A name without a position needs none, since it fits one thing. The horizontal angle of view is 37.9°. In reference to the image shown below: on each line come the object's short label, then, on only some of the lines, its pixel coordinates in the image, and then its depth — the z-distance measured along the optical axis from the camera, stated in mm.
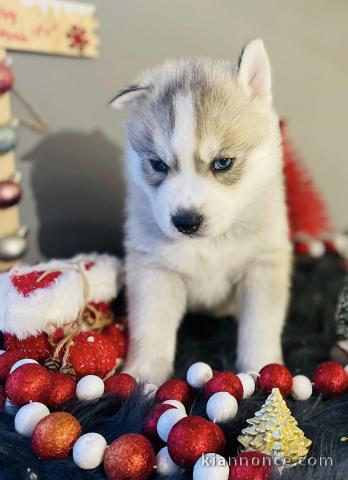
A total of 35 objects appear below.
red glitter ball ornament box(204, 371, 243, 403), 320
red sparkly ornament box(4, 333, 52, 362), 364
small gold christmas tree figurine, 278
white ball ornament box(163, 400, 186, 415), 307
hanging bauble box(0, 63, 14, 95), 439
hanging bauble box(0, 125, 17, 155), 446
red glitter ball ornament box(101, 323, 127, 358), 418
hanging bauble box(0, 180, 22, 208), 457
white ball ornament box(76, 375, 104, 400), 321
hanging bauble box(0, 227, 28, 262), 469
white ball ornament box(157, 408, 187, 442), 286
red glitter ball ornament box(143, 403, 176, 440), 294
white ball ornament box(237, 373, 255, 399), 335
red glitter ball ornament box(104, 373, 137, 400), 327
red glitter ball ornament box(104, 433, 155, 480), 263
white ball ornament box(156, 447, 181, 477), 270
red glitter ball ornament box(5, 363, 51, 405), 304
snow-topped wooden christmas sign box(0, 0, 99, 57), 478
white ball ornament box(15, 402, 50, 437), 292
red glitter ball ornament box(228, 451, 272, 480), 256
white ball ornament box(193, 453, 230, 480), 253
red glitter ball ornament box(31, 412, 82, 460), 273
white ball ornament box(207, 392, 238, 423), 302
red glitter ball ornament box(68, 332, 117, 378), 351
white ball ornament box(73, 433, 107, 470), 270
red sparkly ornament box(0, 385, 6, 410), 321
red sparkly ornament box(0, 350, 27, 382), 336
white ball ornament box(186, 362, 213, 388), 343
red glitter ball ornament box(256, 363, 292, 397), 338
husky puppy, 366
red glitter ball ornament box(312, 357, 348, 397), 346
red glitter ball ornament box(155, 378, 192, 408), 329
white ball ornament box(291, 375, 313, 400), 343
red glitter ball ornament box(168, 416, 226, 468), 266
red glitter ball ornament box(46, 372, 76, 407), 315
